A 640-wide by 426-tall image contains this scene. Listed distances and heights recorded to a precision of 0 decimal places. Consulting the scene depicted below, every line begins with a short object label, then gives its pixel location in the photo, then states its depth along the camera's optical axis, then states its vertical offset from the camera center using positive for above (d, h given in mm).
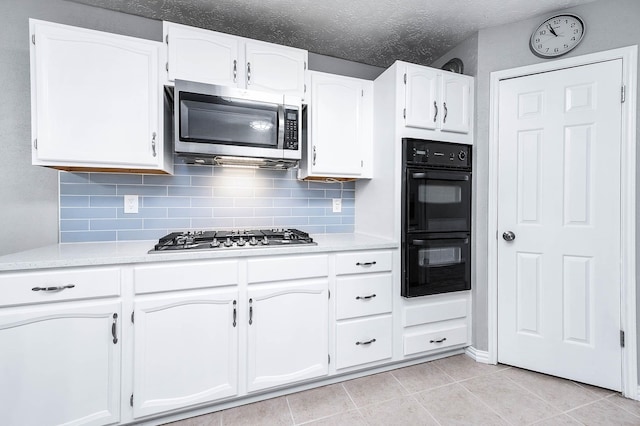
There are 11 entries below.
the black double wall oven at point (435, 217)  2000 -51
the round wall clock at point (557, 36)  1835 +1198
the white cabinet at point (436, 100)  2062 +854
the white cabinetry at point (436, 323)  2057 -872
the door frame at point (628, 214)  1696 -26
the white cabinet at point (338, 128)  2086 +645
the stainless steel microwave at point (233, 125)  1688 +560
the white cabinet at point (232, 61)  1717 +995
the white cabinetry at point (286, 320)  1652 -683
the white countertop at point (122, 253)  1303 -228
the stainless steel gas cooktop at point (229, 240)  1600 -185
